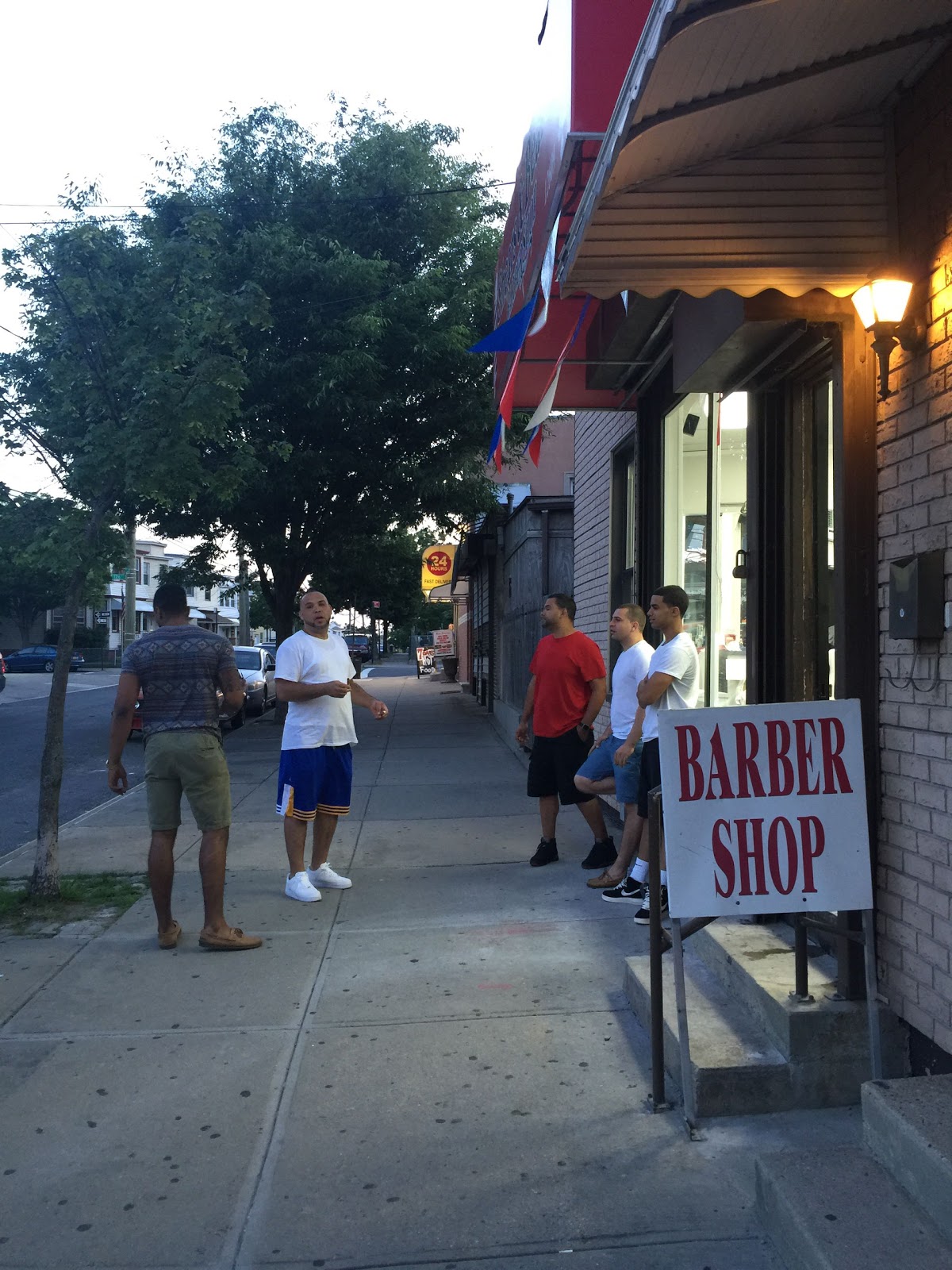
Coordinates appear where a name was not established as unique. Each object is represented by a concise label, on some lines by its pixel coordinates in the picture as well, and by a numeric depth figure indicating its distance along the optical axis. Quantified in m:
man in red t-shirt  7.07
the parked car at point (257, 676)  21.88
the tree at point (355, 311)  16.14
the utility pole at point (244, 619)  33.87
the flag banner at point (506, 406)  5.99
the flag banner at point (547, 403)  5.48
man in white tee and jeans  6.21
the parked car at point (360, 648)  56.50
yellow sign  30.45
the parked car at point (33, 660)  51.75
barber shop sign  3.46
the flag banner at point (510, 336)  5.66
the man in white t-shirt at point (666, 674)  5.62
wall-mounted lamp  3.47
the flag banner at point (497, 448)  6.73
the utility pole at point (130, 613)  30.58
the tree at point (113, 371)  6.57
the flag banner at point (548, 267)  4.77
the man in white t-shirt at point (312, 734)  6.54
